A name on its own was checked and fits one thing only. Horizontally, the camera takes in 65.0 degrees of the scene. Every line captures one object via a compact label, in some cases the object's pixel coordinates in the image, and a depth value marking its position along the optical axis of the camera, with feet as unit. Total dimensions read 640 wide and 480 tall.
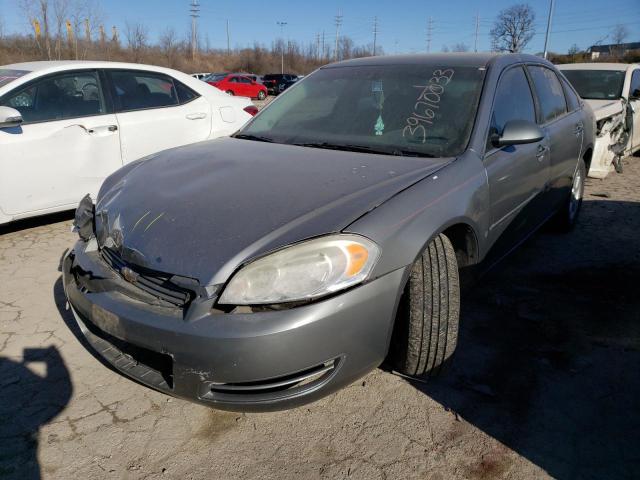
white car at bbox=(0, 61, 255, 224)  13.50
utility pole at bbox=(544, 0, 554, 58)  99.04
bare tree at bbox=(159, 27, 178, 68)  172.83
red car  87.61
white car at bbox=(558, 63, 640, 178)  20.95
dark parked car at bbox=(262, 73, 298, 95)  105.40
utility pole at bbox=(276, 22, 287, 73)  209.67
